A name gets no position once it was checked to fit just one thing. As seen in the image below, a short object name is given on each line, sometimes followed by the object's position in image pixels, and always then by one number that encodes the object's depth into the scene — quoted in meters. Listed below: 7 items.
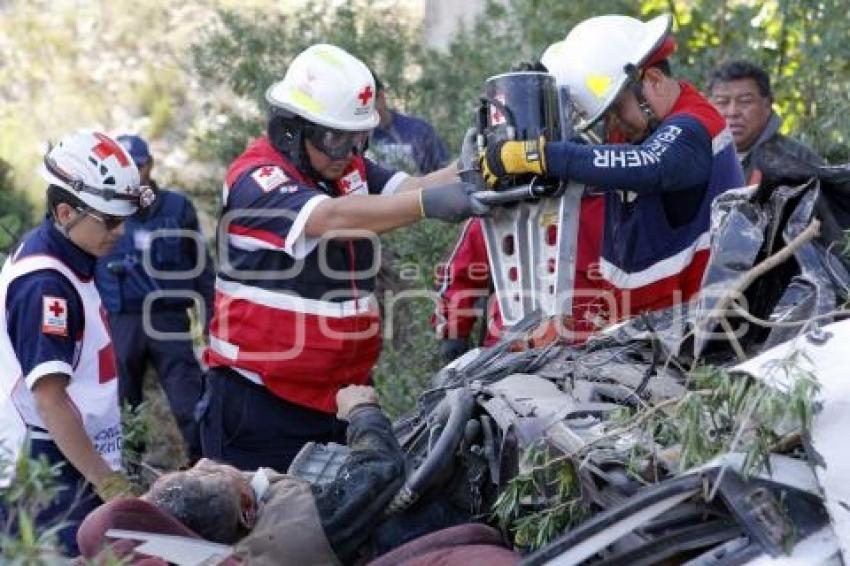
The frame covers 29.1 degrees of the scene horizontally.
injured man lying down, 4.32
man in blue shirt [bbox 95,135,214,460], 8.92
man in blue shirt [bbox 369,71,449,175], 8.57
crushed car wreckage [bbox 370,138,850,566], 3.40
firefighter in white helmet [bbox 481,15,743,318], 5.30
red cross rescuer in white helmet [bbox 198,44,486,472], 5.97
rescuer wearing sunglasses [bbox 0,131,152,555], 5.13
